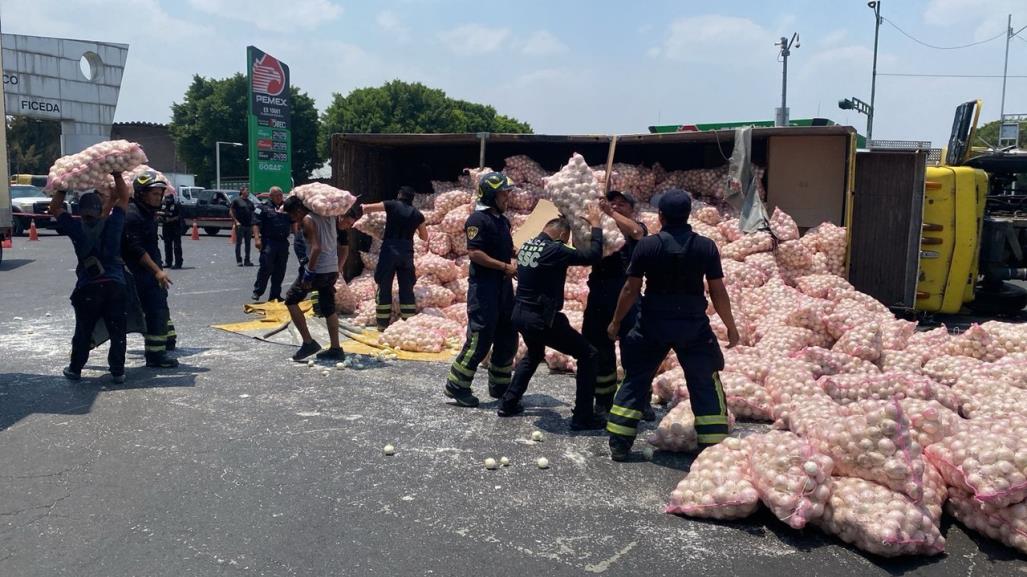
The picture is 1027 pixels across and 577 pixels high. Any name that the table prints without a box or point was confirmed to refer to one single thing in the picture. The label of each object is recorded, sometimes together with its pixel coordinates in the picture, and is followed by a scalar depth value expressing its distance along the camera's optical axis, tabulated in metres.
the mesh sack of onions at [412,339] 8.84
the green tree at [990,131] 50.66
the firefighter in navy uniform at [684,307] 4.97
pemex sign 27.69
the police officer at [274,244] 11.76
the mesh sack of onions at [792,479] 4.03
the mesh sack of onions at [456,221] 10.91
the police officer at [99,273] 6.99
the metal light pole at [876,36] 30.52
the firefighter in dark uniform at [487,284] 6.36
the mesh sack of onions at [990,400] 5.52
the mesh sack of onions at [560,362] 8.02
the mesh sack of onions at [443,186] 12.09
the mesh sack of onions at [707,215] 10.59
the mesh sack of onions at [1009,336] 7.44
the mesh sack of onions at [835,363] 6.88
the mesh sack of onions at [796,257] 9.92
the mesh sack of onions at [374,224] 10.03
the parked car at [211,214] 29.48
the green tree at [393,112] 51.91
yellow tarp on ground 8.80
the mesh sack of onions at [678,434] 5.44
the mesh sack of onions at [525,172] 11.59
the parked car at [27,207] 27.03
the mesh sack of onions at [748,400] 6.23
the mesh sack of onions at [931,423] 4.52
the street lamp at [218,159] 47.87
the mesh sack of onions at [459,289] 10.46
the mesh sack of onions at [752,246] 9.99
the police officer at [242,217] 14.92
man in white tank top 7.90
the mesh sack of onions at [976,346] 7.48
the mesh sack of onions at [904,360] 7.17
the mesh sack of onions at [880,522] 3.82
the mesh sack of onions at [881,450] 4.02
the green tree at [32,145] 48.56
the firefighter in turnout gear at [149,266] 7.77
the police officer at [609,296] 5.95
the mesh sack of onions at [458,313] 9.80
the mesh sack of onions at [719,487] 4.24
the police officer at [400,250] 9.48
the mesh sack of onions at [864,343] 7.29
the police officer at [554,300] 5.73
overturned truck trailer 10.07
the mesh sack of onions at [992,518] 3.91
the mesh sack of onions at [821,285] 9.50
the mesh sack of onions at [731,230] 10.34
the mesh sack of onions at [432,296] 10.08
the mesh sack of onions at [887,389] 5.84
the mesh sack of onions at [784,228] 10.12
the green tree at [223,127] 51.12
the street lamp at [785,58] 31.14
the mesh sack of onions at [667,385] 6.74
